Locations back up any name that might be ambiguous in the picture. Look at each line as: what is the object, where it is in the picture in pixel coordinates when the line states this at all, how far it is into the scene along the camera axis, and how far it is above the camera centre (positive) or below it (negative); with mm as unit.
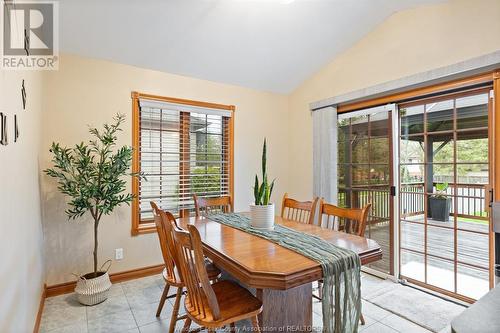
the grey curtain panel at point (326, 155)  3422 +139
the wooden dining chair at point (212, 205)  2867 -427
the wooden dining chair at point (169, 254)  1790 -624
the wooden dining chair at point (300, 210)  2588 -445
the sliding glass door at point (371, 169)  3082 -37
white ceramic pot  2154 -405
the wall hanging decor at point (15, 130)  1465 +205
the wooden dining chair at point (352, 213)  2045 -396
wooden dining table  1297 -511
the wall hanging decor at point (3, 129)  1150 +165
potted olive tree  2396 -162
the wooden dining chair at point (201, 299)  1341 -765
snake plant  2117 -216
